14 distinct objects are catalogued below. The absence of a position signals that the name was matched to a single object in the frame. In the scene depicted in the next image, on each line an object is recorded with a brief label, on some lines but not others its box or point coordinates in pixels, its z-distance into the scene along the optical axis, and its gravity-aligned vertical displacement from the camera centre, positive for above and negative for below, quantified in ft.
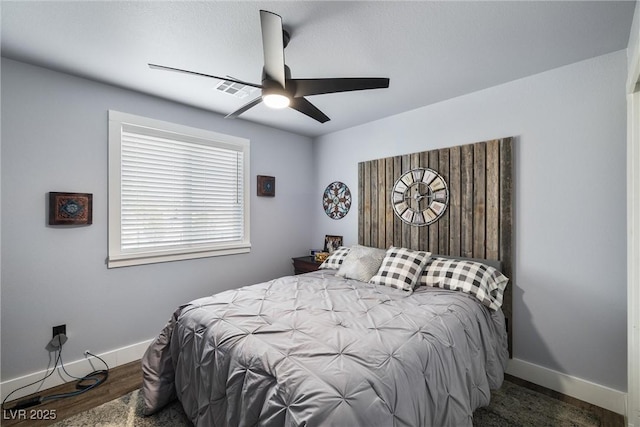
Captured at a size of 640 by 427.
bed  3.73 -2.13
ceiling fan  4.66 +2.54
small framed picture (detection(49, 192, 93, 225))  7.35 +0.13
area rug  6.01 -4.55
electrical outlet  7.45 -3.13
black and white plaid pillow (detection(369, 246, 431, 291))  7.93 -1.66
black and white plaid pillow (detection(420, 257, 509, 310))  7.06 -1.78
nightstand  11.59 -2.19
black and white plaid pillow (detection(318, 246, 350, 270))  10.14 -1.70
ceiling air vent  8.06 +3.71
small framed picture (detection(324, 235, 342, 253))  12.55 -1.35
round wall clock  9.40 +0.58
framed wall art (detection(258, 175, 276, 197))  11.85 +1.18
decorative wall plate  12.41 +0.60
